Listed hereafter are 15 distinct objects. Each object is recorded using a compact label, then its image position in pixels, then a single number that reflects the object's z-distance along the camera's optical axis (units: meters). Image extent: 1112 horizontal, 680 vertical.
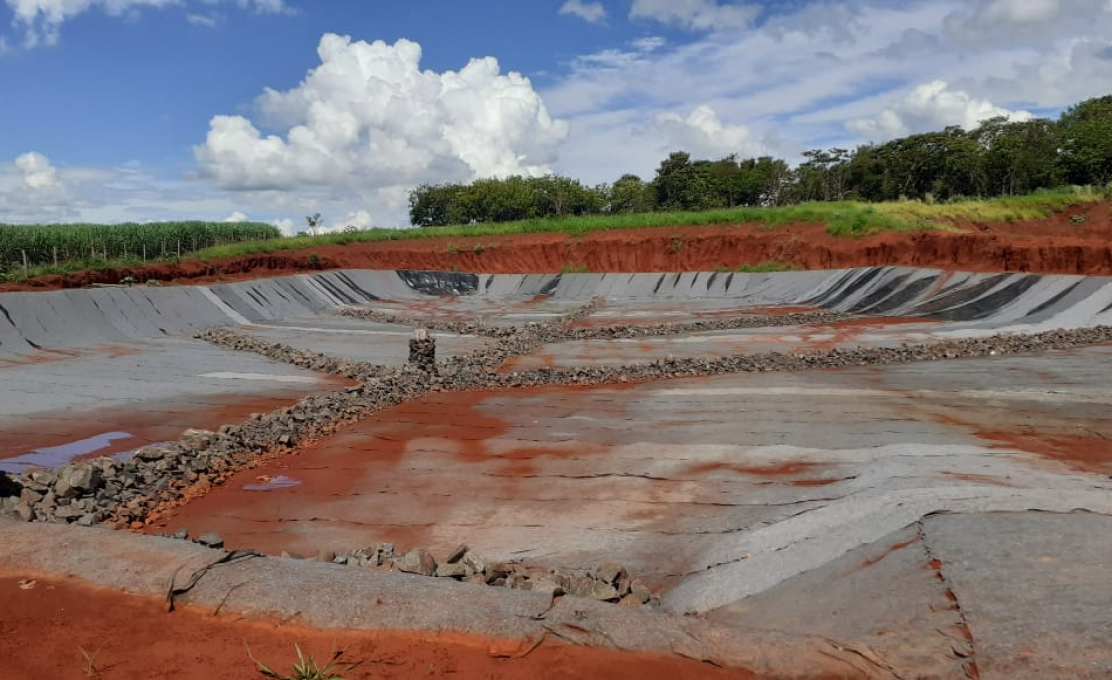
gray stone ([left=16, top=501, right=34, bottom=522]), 6.30
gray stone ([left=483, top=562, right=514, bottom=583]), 5.16
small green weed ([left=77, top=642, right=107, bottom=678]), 3.77
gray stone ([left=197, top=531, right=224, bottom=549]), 5.74
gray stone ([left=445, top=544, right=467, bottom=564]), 5.55
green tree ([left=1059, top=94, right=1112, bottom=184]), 46.38
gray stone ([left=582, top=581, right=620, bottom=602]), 4.84
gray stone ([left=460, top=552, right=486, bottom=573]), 5.32
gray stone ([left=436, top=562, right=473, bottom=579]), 5.14
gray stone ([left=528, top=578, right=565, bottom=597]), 4.53
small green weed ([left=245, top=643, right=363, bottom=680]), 3.64
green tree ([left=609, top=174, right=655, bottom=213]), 68.81
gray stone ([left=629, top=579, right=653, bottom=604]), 5.10
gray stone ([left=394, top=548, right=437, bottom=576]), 5.26
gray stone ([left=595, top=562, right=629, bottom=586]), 5.23
